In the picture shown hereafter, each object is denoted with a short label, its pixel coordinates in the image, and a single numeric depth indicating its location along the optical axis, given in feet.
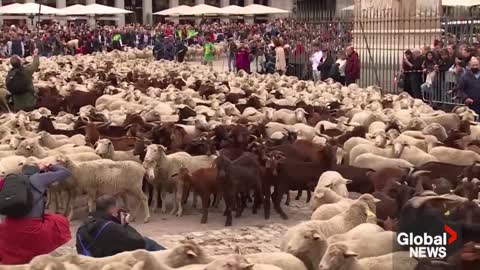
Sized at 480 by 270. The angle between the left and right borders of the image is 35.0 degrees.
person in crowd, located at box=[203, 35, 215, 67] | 130.21
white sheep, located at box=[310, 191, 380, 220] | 29.27
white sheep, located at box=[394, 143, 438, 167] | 40.93
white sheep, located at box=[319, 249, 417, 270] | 22.66
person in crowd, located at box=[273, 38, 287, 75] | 96.12
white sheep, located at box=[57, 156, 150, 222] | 37.76
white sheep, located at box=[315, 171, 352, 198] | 34.27
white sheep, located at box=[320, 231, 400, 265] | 24.73
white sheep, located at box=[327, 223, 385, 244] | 25.38
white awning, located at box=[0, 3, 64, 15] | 158.85
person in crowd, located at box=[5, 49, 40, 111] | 61.31
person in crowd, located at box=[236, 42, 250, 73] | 106.22
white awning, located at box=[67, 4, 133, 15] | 171.63
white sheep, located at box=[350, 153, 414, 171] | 39.14
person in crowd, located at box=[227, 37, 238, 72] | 116.78
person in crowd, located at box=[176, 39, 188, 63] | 133.28
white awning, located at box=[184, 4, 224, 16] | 187.01
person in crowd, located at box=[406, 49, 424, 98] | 68.85
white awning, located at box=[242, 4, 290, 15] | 189.98
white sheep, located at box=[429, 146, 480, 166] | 40.91
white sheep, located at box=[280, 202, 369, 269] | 24.97
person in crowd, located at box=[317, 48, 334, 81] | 83.30
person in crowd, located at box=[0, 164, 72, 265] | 26.02
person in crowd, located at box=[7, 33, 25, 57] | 123.65
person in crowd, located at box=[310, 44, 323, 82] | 85.98
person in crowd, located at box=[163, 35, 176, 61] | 133.99
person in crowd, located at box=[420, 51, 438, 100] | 66.59
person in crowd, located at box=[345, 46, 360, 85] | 76.08
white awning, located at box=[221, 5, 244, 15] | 188.48
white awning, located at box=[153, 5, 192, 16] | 189.92
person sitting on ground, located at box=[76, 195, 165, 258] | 24.67
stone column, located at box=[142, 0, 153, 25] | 282.15
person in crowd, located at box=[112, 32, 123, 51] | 153.07
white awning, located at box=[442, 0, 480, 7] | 99.58
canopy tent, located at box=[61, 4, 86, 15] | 172.27
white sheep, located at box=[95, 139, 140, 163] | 40.62
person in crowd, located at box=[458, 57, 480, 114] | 54.49
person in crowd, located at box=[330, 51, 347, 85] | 80.64
